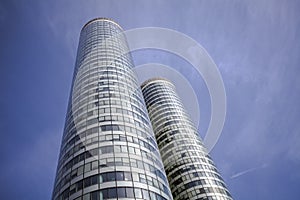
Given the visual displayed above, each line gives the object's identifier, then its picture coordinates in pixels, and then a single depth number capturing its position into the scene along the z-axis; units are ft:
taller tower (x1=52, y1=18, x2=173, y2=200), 130.62
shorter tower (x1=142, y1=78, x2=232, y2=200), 244.22
